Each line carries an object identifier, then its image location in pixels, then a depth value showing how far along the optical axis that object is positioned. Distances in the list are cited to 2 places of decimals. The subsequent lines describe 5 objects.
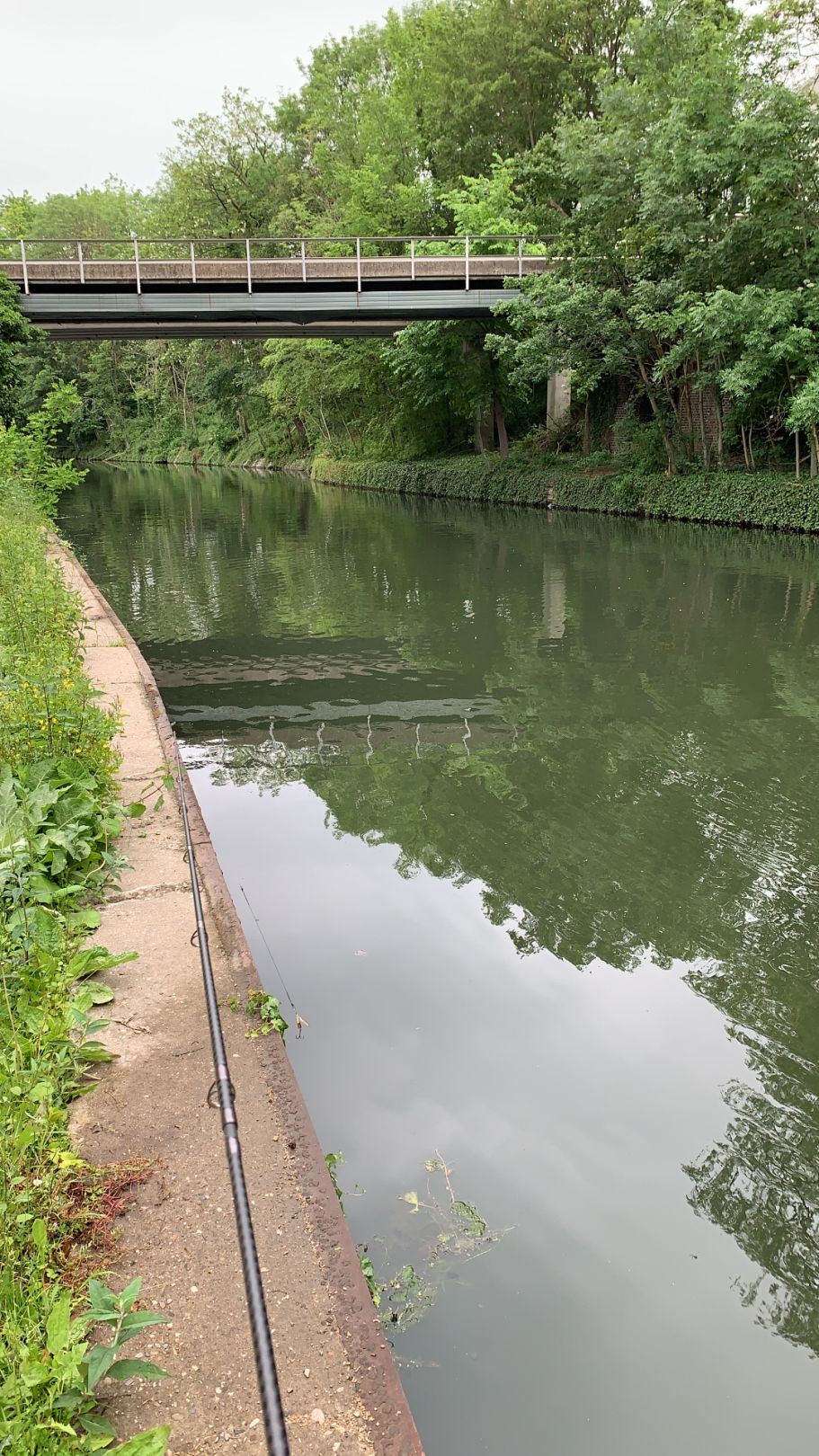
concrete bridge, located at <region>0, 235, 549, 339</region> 26.95
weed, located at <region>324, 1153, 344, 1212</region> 4.08
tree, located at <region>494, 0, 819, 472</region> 20.14
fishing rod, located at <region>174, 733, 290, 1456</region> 1.86
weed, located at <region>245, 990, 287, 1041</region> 4.28
